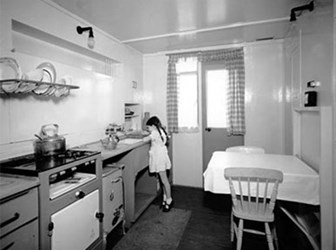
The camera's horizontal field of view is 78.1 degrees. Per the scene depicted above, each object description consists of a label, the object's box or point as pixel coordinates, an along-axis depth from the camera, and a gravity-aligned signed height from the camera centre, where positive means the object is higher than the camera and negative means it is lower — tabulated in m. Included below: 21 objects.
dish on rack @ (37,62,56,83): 1.84 +0.47
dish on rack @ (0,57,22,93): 1.52 +0.39
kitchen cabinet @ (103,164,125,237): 1.97 -0.75
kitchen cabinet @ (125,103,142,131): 3.48 +0.10
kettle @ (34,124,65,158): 1.63 -0.18
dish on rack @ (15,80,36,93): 1.57 +0.29
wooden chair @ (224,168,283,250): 1.61 -0.59
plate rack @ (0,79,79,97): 1.52 +0.30
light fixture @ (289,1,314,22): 1.84 +1.02
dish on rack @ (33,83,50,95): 1.75 +0.30
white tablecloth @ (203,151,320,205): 1.62 -0.45
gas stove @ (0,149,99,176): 1.29 -0.28
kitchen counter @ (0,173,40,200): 1.04 -0.33
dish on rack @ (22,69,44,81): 1.67 +0.40
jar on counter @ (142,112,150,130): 3.77 +0.07
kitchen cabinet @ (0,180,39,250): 1.02 -0.51
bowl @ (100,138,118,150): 2.19 -0.23
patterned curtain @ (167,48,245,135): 3.23 +0.59
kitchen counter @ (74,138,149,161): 1.99 -0.27
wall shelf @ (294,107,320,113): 1.67 +0.09
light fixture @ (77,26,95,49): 2.25 +1.00
